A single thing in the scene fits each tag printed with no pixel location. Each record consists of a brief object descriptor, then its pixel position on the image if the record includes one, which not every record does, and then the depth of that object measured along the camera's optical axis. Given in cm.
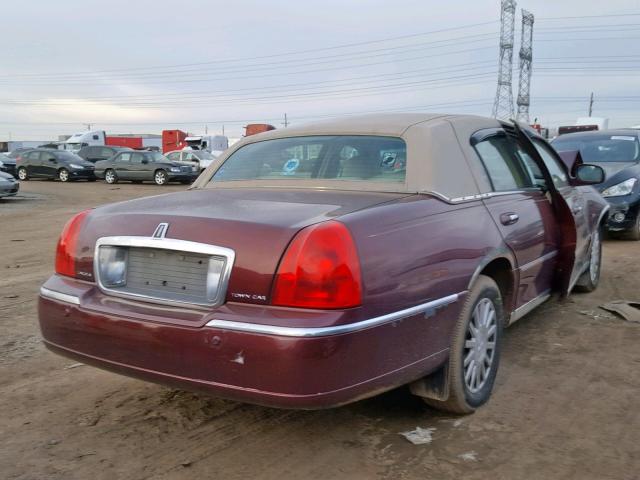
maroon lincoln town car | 240
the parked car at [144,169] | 2450
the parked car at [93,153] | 3212
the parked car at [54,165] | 2700
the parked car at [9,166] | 2956
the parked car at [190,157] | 2692
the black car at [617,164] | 864
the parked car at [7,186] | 1716
